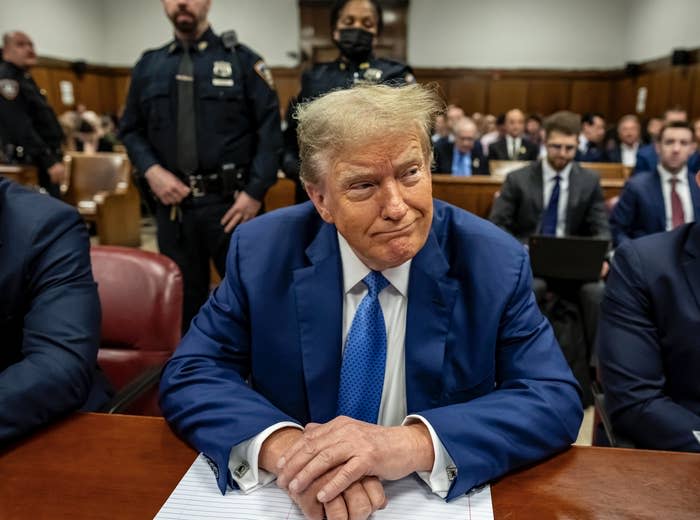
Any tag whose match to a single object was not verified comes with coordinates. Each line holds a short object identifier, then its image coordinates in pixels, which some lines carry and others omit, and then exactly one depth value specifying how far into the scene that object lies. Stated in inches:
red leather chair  66.5
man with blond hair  39.3
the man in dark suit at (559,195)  142.9
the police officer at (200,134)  110.0
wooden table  34.2
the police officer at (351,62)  115.7
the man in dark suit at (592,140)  334.0
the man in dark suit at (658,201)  140.9
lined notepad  34.4
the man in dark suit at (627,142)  312.0
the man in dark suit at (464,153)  267.7
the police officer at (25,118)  209.9
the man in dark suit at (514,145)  308.5
